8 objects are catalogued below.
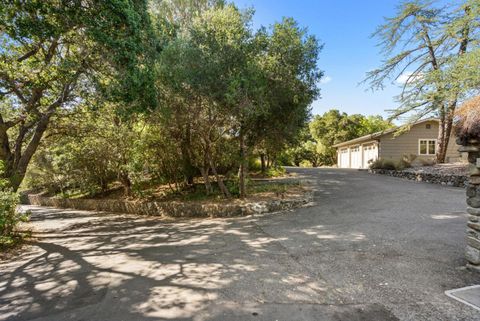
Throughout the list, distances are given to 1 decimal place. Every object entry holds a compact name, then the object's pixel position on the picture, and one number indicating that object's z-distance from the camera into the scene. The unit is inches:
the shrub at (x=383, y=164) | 643.5
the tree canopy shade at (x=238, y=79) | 296.7
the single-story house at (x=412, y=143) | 770.8
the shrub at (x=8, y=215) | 245.0
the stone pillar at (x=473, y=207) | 148.6
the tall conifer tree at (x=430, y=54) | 468.0
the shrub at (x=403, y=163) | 620.4
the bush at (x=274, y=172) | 721.0
